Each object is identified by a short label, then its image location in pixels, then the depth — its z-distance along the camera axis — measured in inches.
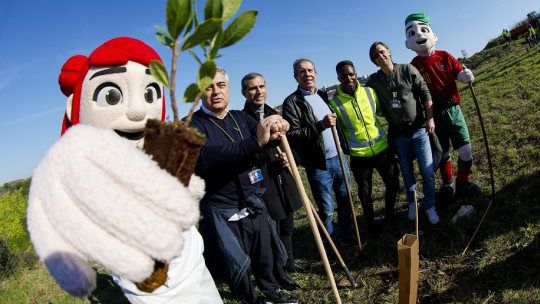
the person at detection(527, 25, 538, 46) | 734.7
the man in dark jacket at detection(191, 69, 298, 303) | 96.2
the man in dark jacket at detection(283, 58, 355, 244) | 136.2
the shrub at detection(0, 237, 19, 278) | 329.4
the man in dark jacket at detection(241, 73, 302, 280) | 128.3
